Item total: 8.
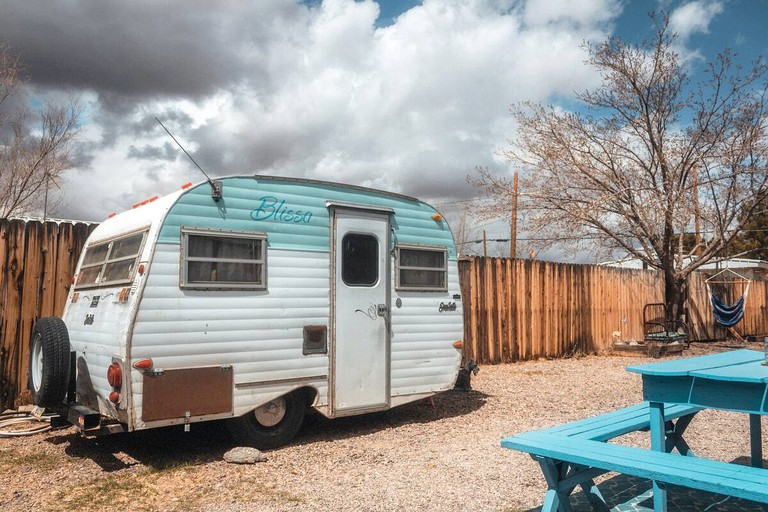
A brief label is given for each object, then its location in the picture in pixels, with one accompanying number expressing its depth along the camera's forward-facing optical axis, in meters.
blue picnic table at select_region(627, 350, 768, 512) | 3.78
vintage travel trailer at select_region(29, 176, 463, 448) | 5.72
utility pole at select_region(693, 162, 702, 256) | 15.86
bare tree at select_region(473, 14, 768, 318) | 15.75
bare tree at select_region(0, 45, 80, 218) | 20.31
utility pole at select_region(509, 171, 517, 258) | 17.84
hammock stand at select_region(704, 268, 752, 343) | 17.73
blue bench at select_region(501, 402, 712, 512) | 3.86
